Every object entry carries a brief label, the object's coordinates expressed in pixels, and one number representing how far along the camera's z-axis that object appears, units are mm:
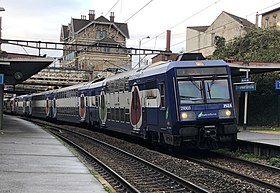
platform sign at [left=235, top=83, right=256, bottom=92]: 23345
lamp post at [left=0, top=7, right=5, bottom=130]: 27344
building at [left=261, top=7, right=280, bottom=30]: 58366
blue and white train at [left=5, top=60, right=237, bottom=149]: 14875
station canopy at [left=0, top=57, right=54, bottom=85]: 23984
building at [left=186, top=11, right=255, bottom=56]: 61219
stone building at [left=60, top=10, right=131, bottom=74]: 85562
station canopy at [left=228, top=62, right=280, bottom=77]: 25141
